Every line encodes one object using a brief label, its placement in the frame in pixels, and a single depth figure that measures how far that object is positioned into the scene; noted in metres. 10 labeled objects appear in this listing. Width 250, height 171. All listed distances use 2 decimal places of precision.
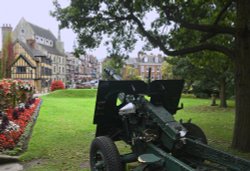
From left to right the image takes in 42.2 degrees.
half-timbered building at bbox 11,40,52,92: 56.01
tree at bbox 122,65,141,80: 77.76
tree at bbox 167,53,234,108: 21.94
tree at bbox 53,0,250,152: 7.70
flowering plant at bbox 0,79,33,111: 12.92
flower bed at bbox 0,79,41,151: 8.35
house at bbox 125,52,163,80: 98.00
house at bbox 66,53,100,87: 97.94
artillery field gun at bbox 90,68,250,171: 4.35
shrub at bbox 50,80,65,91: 47.17
